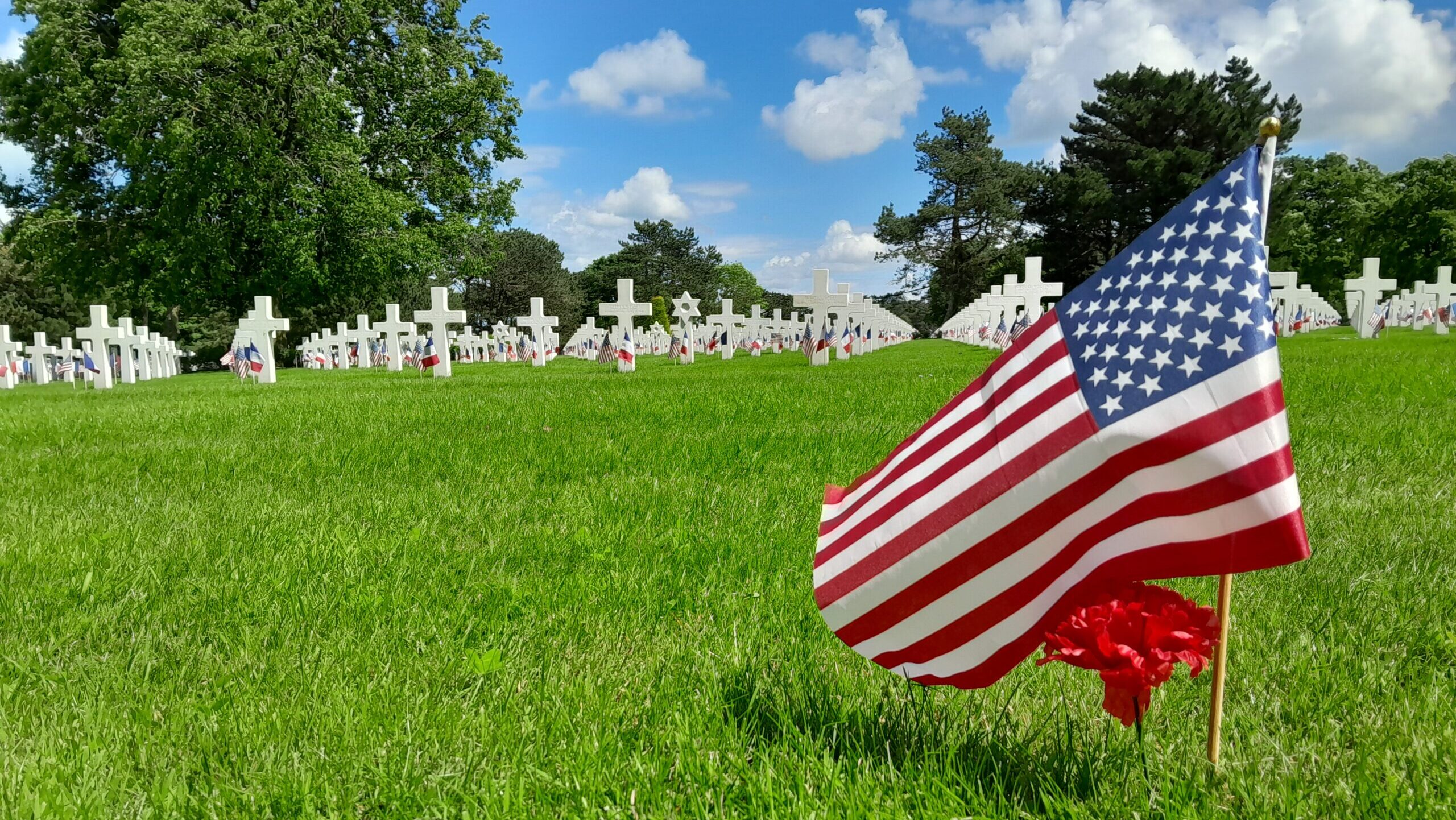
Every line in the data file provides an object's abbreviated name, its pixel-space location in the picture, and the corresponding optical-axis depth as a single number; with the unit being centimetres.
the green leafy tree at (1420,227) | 5428
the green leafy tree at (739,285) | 12838
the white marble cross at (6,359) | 2316
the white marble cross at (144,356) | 2664
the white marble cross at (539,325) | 2592
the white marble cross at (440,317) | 1927
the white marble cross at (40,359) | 2831
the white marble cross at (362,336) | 3262
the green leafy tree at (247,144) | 2719
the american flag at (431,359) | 1927
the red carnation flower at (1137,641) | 168
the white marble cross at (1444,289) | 3003
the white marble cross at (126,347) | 2111
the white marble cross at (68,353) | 2930
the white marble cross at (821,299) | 2089
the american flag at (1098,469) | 156
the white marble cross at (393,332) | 2356
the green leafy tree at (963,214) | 6350
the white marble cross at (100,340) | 1906
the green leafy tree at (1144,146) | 4812
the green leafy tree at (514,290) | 7094
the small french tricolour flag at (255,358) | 1980
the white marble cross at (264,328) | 1917
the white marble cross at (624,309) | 1920
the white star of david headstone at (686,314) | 2639
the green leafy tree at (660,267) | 8919
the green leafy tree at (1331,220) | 6172
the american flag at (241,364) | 2036
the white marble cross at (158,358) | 2928
